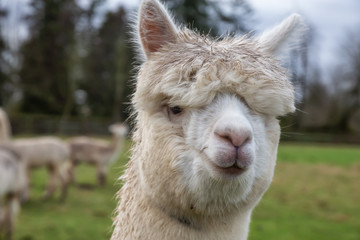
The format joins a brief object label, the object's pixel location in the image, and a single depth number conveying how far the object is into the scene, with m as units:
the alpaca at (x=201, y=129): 2.03
